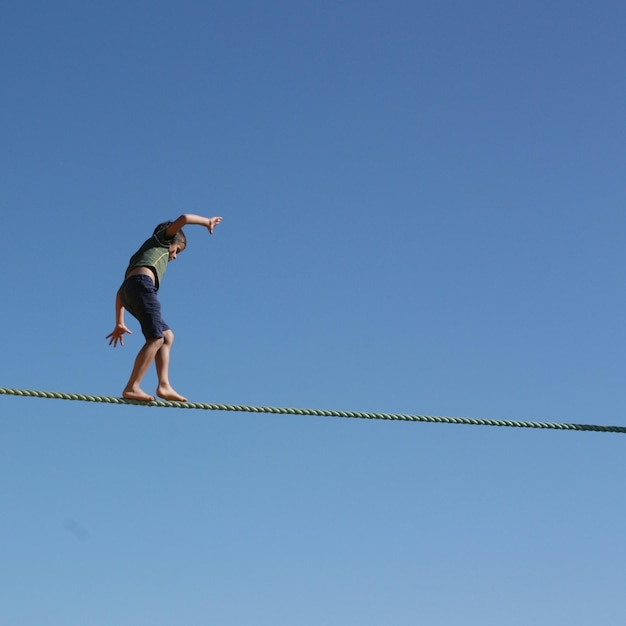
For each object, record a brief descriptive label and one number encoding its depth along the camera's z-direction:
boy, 9.41
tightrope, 8.41
